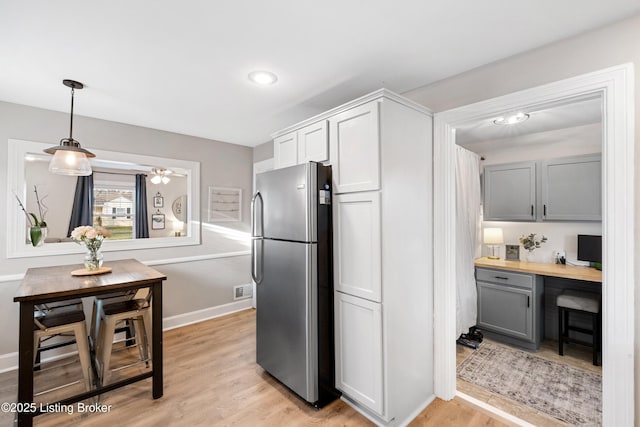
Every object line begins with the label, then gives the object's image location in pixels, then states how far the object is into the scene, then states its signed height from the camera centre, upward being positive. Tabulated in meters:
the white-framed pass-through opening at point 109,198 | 2.61 +0.20
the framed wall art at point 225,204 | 3.89 +0.14
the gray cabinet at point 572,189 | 2.86 +0.26
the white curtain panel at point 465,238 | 2.90 -0.27
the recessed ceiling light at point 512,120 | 2.69 +0.92
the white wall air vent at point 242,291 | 4.07 -1.15
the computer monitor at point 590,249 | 2.88 -0.38
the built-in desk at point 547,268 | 2.65 -0.59
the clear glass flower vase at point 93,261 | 2.38 -0.40
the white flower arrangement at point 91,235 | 2.27 -0.18
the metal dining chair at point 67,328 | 1.88 -0.79
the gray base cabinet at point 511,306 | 2.92 -1.02
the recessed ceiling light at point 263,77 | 2.05 +1.02
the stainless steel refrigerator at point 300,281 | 2.01 -0.51
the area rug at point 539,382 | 2.04 -1.43
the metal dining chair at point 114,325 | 2.15 -0.93
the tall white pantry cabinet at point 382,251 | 1.81 -0.26
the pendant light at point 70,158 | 2.10 +0.42
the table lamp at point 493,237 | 3.45 -0.30
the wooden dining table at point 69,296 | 1.72 -0.54
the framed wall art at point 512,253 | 3.46 -0.49
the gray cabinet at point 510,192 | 3.26 +0.25
